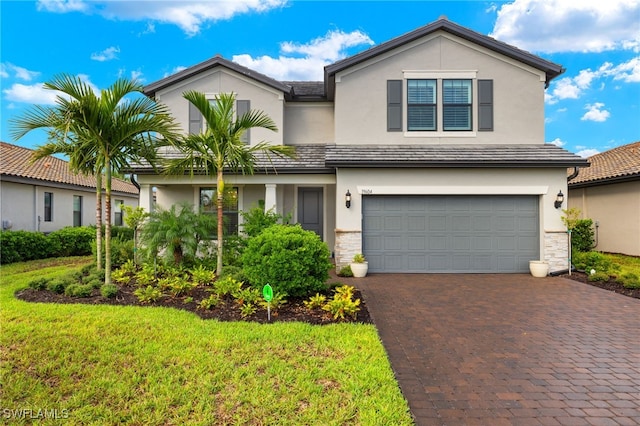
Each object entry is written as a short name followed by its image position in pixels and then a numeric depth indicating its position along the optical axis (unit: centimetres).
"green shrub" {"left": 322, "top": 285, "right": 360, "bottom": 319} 540
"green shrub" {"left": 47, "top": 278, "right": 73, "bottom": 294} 661
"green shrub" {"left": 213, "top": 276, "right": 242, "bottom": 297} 624
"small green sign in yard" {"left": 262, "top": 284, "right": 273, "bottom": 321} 504
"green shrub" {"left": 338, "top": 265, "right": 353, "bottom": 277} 936
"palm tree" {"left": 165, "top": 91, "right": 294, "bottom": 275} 745
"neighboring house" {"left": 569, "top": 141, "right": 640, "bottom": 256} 1238
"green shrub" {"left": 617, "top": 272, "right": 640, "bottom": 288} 777
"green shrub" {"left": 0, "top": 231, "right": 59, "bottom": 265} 1065
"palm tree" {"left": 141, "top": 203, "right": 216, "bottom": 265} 800
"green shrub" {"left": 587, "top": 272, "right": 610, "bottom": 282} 854
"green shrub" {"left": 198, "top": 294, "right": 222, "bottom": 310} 580
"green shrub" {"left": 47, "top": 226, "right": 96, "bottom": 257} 1265
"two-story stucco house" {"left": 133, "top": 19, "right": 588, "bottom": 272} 972
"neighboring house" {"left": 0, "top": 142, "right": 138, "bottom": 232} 1259
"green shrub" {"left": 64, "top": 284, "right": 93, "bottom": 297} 634
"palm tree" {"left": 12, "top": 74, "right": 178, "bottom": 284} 638
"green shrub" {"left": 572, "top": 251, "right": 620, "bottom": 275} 921
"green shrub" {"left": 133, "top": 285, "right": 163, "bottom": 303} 617
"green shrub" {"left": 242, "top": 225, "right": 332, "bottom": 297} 609
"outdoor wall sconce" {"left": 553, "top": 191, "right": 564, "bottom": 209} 958
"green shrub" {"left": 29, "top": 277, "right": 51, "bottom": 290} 685
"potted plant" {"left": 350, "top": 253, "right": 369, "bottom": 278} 923
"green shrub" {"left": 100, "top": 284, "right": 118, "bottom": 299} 628
